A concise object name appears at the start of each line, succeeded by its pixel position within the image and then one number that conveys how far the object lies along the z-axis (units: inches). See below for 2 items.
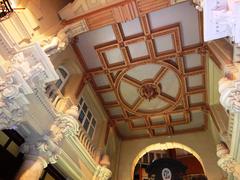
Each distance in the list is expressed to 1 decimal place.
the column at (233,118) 190.9
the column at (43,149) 186.7
